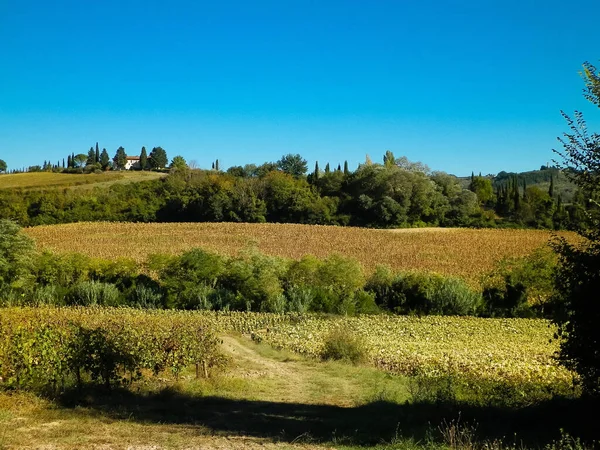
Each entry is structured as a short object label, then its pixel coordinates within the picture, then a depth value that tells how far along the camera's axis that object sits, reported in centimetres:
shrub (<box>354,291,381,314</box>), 3108
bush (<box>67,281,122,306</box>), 3045
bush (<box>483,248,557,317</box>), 3178
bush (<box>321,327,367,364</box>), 1753
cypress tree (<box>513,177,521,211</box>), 8471
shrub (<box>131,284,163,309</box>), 3037
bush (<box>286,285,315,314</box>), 3028
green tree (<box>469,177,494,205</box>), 9631
